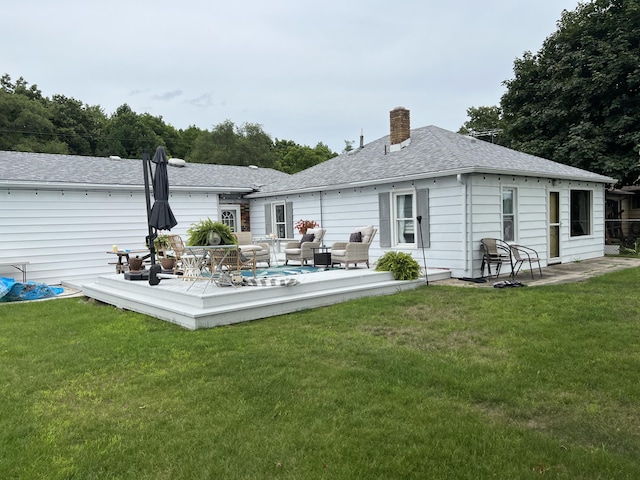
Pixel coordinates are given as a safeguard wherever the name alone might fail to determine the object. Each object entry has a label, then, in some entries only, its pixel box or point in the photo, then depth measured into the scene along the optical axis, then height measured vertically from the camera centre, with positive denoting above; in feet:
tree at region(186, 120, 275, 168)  128.98 +23.86
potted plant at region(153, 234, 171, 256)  34.24 -0.99
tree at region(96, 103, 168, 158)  116.98 +25.34
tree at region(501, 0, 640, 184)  57.67 +17.64
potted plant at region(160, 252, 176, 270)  30.30 -2.11
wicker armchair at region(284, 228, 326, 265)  34.32 -1.64
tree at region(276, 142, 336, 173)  127.85 +19.53
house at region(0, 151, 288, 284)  34.22 +1.98
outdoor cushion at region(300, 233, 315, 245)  35.54 -0.86
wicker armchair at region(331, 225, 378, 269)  30.66 -1.65
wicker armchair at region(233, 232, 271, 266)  34.83 -1.40
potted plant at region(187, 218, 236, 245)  22.84 -0.26
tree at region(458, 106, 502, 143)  119.03 +28.84
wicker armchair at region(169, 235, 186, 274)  27.91 -1.13
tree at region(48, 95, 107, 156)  109.60 +27.30
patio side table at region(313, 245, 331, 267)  32.53 -2.34
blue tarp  28.84 -3.67
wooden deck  20.57 -3.54
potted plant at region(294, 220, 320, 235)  37.78 +0.16
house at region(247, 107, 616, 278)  31.40 +2.01
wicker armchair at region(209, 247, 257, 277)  23.08 -1.57
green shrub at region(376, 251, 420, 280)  28.73 -2.64
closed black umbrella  25.04 +1.85
